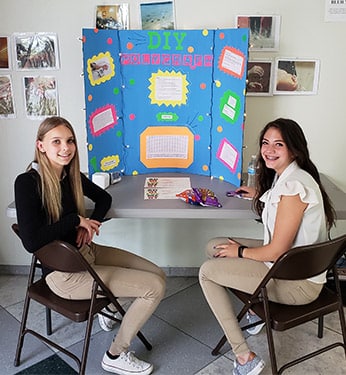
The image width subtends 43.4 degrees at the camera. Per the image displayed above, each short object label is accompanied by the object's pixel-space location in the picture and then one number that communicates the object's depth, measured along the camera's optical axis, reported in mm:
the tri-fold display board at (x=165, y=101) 2250
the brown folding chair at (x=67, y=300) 1652
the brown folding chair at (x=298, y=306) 1597
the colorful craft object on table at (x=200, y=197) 1979
